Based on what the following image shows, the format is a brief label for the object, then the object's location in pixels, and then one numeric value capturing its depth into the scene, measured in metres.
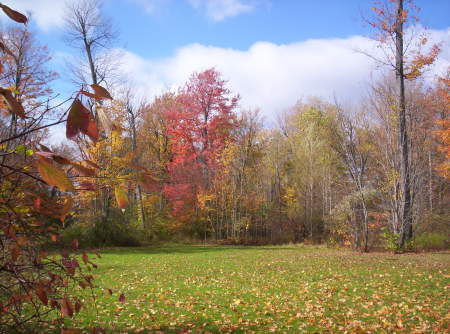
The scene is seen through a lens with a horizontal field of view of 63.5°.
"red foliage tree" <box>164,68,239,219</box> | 22.77
